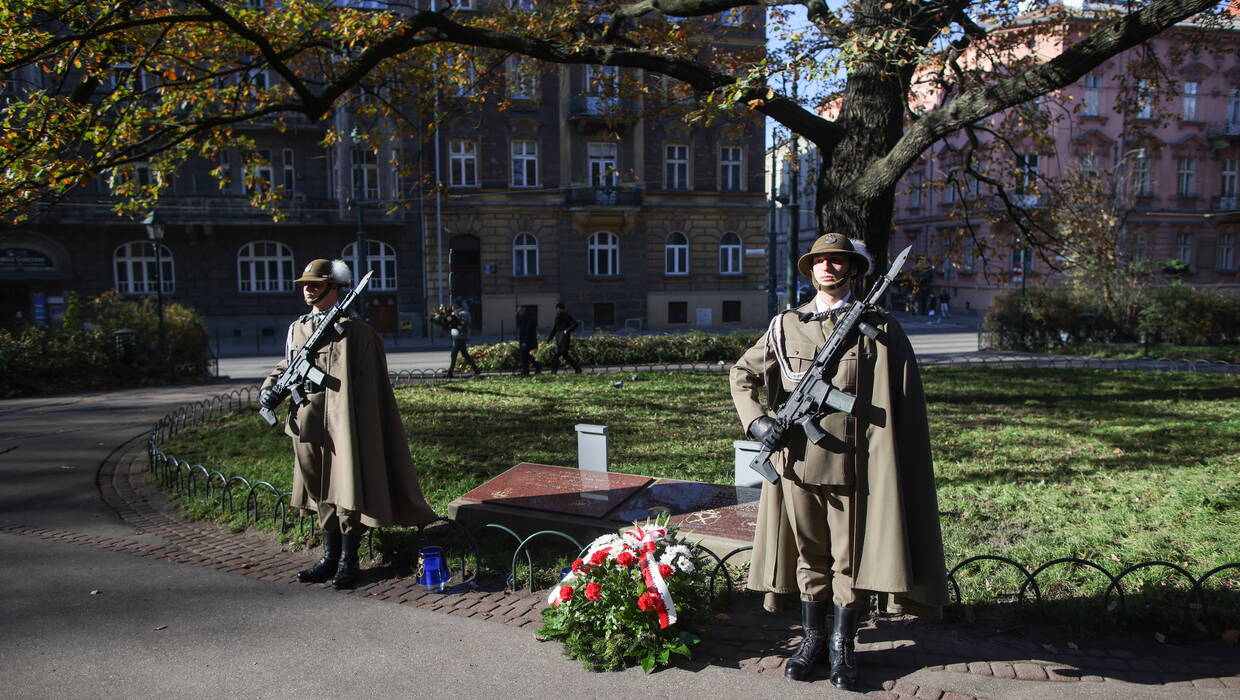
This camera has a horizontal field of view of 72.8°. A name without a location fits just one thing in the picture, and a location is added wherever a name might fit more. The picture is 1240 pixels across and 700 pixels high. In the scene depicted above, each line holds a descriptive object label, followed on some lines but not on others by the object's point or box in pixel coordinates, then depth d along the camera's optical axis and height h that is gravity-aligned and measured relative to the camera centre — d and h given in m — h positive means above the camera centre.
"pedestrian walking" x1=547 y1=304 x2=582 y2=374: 17.48 -0.79
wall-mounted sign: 29.44 +1.70
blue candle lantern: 5.42 -1.73
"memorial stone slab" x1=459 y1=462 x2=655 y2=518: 6.05 -1.47
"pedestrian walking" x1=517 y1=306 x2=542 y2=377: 17.19 -0.84
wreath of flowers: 4.24 -1.59
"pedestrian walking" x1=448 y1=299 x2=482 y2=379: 17.03 -0.80
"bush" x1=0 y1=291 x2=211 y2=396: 16.19 -0.92
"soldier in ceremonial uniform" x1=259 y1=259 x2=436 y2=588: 5.28 -0.91
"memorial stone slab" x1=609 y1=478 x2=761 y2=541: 5.54 -1.51
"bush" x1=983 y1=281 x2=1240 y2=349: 22.42 -0.85
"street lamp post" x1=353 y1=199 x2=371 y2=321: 24.84 +1.55
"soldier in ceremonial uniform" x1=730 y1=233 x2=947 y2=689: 3.89 -0.92
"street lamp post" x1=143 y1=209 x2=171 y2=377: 18.28 +1.65
